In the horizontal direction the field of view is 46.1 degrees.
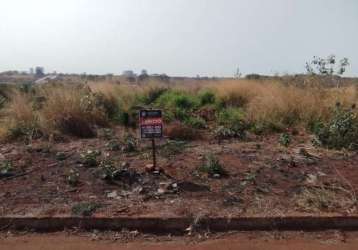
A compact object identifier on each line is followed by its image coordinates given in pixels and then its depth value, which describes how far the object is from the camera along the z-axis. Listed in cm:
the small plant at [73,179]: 554
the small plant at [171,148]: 681
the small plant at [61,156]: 662
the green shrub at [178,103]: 1076
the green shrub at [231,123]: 819
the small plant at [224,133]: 816
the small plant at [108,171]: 563
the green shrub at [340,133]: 712
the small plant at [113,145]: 712
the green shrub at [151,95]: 1430
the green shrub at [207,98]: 1352
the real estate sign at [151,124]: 570
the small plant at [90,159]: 616
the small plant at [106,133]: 828
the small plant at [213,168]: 575
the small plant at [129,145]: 700
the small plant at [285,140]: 735
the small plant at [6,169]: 596
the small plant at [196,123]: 926
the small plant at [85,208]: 464
